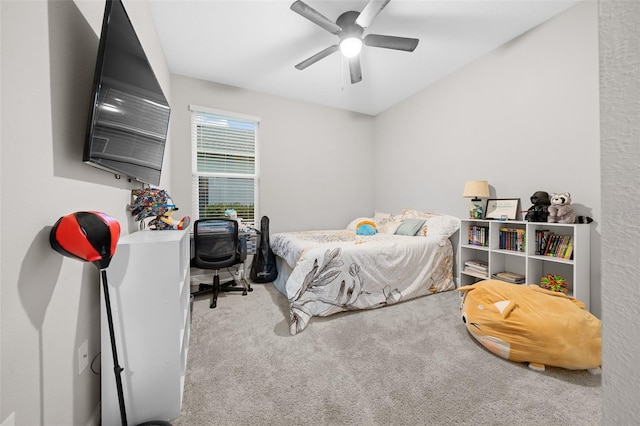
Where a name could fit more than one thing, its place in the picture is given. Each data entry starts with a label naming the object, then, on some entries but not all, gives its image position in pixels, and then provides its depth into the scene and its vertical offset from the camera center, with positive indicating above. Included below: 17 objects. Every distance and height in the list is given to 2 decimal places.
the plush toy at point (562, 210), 2.18 +0.02
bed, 2.34 -0.55
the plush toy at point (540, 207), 2.37 +0.05
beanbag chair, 1.55 -0.75
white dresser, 1.22 -0.57
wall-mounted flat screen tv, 1.11 +0.56
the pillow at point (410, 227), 3.38 -0.19
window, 3.59 +0.72
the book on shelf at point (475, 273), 2.81 -0.68
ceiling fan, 2.06 +1.58
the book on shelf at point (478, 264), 2.85 -0.59
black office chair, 2.76 -0.36
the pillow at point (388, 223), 3.66 -0.15
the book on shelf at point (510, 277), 2.58 -0.66
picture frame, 2.67 +0.05
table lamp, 2.81 +0.22
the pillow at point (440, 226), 3.18 -0.17
